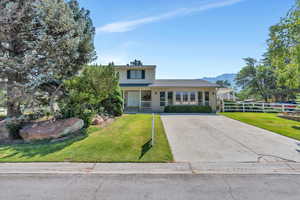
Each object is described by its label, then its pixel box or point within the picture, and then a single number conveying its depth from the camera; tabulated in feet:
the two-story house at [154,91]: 57.36
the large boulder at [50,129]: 23.76
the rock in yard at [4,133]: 25.31
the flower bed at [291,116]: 39.82
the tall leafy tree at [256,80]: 108.06
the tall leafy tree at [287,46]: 32.07
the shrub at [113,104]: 40.81
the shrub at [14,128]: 25.32
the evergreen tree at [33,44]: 24.95
